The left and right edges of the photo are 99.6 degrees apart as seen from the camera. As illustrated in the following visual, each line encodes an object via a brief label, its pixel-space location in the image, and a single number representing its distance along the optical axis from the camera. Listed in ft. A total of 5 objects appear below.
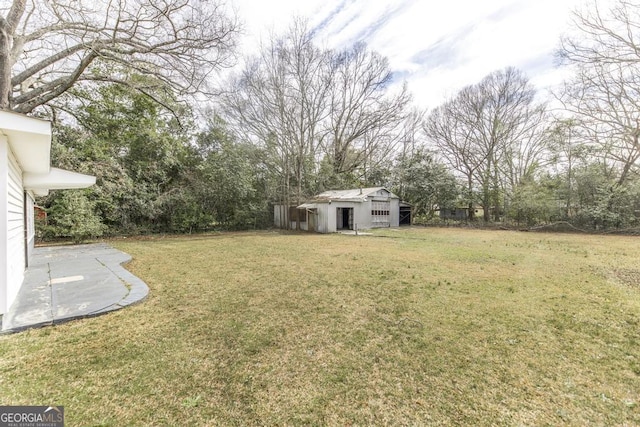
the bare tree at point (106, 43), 20.73
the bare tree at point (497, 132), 66.59
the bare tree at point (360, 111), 65.51
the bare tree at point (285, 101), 53.16
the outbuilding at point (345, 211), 51.16
